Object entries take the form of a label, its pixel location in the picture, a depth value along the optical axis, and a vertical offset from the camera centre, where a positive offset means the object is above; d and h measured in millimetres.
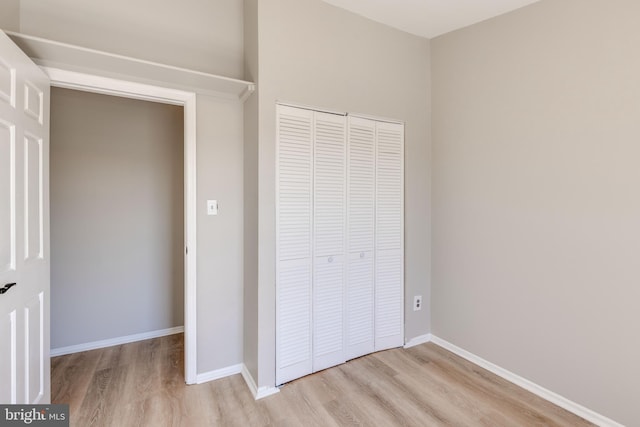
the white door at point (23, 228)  1365 -80
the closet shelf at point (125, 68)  1657 +880
